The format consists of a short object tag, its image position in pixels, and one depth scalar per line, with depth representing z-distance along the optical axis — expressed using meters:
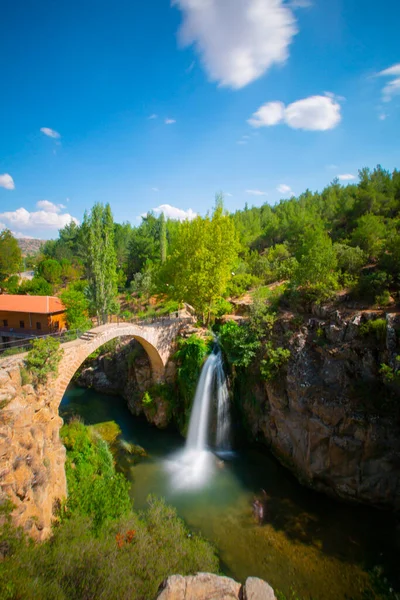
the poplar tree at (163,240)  45.12
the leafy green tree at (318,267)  17.27
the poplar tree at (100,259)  24.48
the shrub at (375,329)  12.88
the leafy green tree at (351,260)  17.94
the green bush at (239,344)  16.81
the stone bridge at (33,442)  9.62
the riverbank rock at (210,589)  7.09
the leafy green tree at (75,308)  25.64
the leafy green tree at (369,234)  20.87
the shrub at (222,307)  23.66
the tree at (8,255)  39.81
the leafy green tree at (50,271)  47.06
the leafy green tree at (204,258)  20.58
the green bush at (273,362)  15.38
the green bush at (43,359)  12.70
